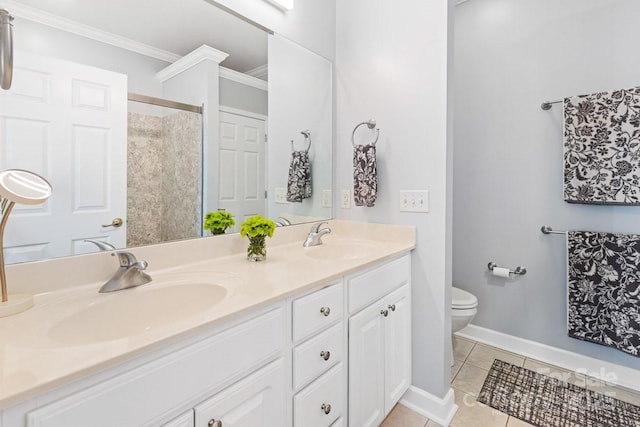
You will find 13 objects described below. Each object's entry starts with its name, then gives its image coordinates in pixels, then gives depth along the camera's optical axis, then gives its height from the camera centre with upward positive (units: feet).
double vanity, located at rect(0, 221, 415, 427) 1.82 -1.05
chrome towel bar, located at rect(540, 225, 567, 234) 6.48 -0.37
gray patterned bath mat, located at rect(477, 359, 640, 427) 4.91 -3.31
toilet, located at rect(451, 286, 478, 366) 6.29 -2.06
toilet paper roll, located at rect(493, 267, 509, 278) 7.06 -1.38
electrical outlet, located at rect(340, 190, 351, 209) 6.42 +0.27
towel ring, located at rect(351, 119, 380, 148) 5.80 +1.66
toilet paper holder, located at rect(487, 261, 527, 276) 6.94 -1.33
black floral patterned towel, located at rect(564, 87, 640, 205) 5.48 +1.24
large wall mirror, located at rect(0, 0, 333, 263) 2.97 +1.09
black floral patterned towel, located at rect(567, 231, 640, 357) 5.50 -1.44
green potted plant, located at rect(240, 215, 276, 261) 4.22 -0.31
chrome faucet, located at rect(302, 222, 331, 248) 5.50 -0.43
